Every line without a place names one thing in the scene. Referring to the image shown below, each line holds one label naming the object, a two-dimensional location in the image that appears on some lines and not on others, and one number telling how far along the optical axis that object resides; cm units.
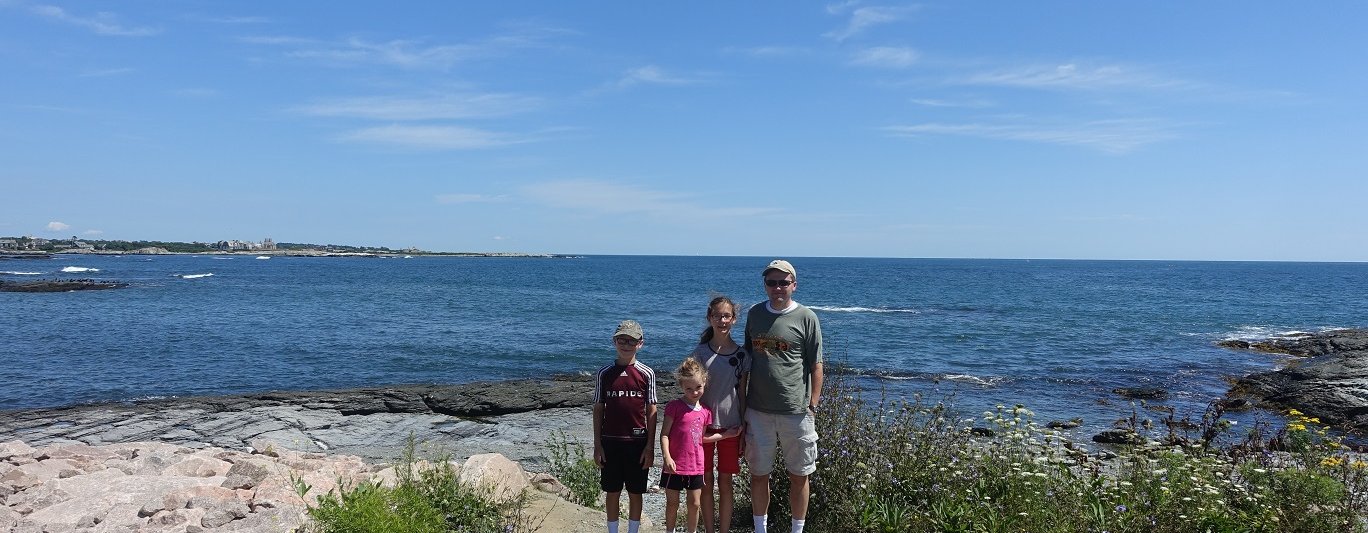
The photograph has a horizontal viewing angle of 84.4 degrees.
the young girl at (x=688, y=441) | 523
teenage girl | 528
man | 518
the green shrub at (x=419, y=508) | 472
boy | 546
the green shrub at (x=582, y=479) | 751
